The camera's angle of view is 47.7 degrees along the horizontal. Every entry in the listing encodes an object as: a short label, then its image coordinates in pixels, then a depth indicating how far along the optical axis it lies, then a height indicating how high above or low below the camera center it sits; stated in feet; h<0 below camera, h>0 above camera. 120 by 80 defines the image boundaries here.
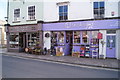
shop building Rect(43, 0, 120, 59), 45.83 +4.40
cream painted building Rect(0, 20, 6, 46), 113.68 +1.75
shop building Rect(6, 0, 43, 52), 59.26 +6.78
